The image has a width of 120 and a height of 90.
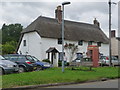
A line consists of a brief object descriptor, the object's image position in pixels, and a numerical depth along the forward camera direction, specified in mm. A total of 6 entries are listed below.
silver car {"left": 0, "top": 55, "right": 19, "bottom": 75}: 11075
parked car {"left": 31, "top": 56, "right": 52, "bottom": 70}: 15509
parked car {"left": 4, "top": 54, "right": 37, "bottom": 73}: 13626
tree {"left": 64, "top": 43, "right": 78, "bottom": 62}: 25327
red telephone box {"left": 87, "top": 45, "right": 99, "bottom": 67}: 20212
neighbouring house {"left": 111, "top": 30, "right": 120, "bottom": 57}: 40520
